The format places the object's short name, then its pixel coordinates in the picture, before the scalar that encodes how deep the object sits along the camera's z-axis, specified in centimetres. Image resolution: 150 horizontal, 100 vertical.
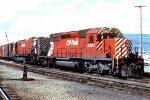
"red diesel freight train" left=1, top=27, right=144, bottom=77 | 2227
